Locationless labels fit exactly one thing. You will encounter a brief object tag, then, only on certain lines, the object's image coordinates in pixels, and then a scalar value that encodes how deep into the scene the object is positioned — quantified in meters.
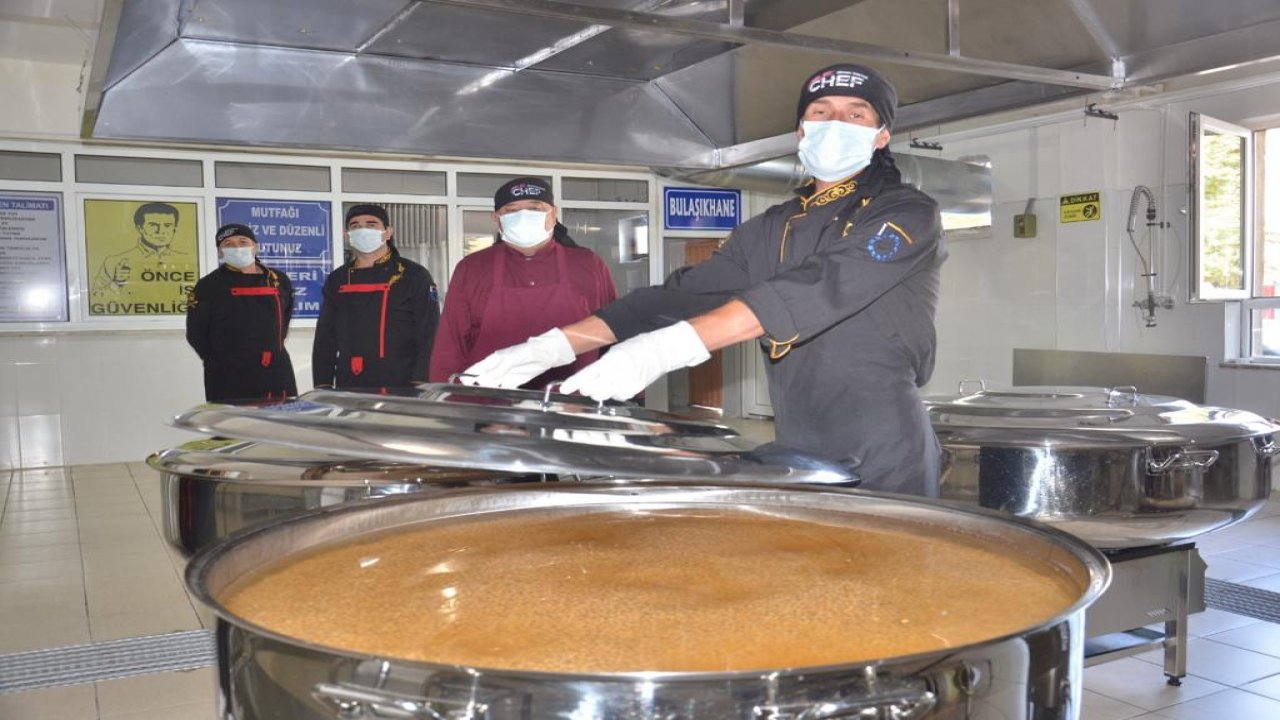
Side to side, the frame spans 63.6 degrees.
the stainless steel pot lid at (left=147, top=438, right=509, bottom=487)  1.60
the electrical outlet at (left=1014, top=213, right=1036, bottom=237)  7.59
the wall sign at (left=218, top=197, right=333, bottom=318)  8.20
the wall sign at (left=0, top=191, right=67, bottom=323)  7.59
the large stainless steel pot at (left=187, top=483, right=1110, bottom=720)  0.79
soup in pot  0.99
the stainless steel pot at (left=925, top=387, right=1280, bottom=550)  2.62
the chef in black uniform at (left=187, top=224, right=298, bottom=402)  4.91
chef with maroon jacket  3.27
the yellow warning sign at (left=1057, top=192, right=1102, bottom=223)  7.16
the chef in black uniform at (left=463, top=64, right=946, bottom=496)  1.60
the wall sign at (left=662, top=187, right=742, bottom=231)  9.73
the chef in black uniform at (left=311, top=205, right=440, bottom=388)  4.15
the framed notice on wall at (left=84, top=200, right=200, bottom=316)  7.81
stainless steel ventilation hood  2.13
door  10.09
